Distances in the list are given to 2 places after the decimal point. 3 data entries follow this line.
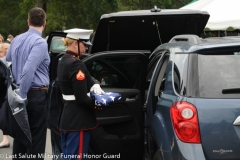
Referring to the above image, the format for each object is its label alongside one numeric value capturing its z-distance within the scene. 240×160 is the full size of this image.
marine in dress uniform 9.17
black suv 10.42
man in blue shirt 10.56
